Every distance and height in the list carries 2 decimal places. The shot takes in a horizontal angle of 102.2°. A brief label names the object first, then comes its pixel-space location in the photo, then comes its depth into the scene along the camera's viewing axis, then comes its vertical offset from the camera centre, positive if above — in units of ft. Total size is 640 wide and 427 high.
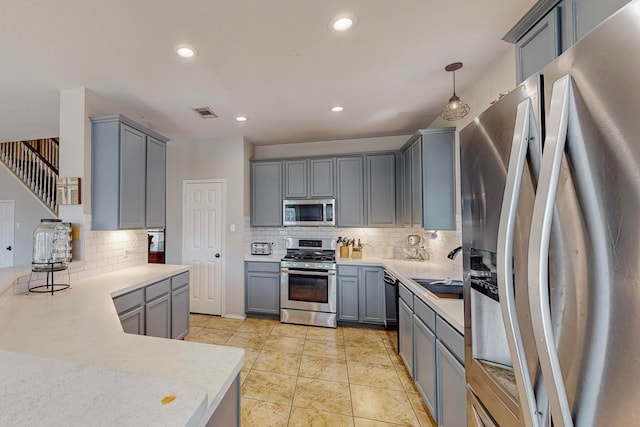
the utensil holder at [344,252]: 12.80 -1.53
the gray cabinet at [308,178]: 12.77 +2.17
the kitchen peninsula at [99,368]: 1.69 -1.73
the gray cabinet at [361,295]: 11.20 -3.24
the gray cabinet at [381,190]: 12.19 +1.48
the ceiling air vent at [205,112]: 9.74 +4.26
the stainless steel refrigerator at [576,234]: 1.38 -0.09
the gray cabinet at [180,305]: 9.33 -3.13
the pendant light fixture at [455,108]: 6.98 +3.06
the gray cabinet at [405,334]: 7.31 -3.44
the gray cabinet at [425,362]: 5.74 -3.42
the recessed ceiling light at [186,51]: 6.27 +4.22
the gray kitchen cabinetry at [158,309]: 8.07 -2.83
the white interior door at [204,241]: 12.93 -0.95
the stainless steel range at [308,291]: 11.53 -3.16
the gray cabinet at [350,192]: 12.48 +1.40
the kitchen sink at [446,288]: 7.11 -1.88
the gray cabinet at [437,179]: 8.95 +1.45
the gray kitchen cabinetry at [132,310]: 6.96 -2.49
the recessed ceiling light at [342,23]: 5.45 +4.29
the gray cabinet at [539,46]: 3.20 +2.35
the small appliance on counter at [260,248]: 13.43 -1.37
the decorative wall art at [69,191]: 7.97 +0.98
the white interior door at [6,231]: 16.24 -0.49
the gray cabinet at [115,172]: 8.28 +1.65
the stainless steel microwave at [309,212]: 12.62 +0.46
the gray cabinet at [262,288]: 12.26 -3.17
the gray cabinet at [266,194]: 13.26 +1.45
